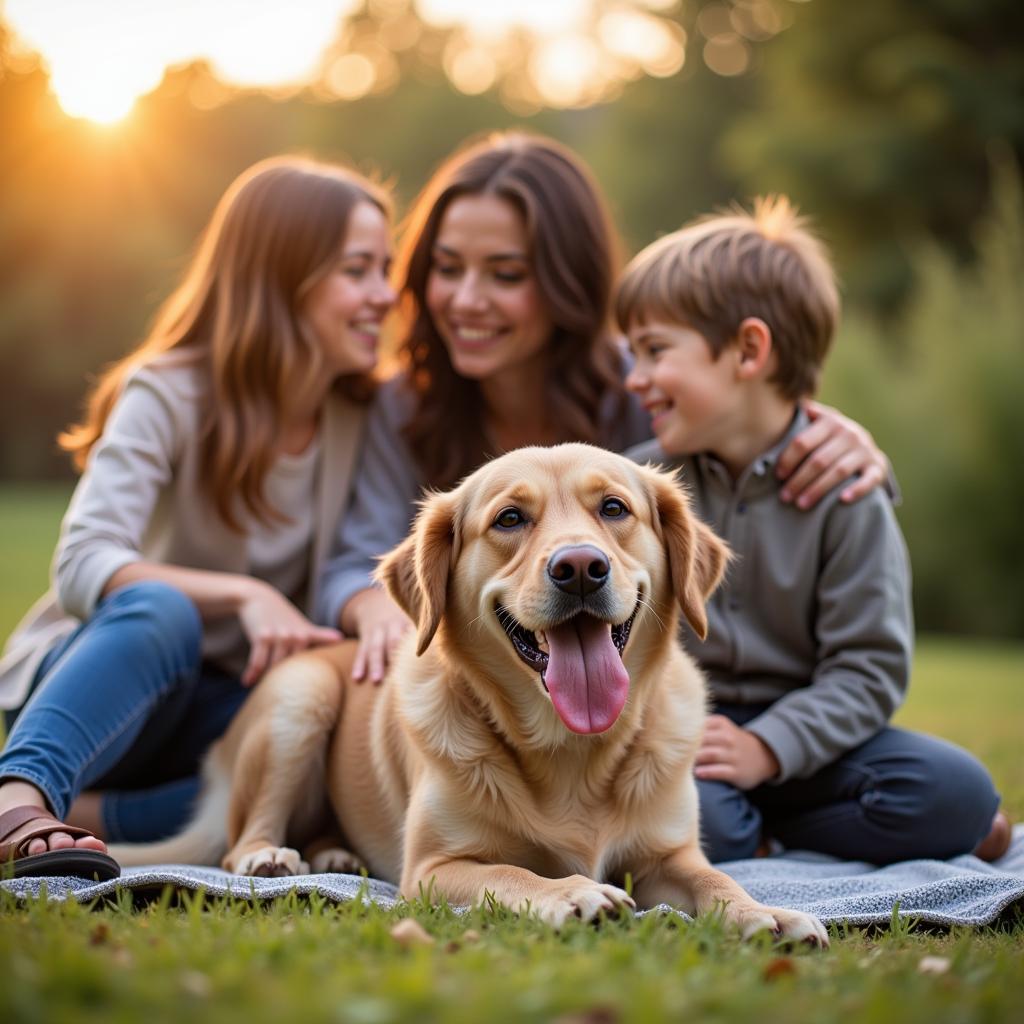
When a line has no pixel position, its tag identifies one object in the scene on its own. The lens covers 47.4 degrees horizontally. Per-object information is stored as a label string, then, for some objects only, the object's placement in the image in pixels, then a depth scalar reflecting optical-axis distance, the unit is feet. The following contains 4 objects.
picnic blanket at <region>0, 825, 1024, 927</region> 9.23
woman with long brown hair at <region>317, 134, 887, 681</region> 15.58
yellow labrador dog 9.68
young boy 12.26
